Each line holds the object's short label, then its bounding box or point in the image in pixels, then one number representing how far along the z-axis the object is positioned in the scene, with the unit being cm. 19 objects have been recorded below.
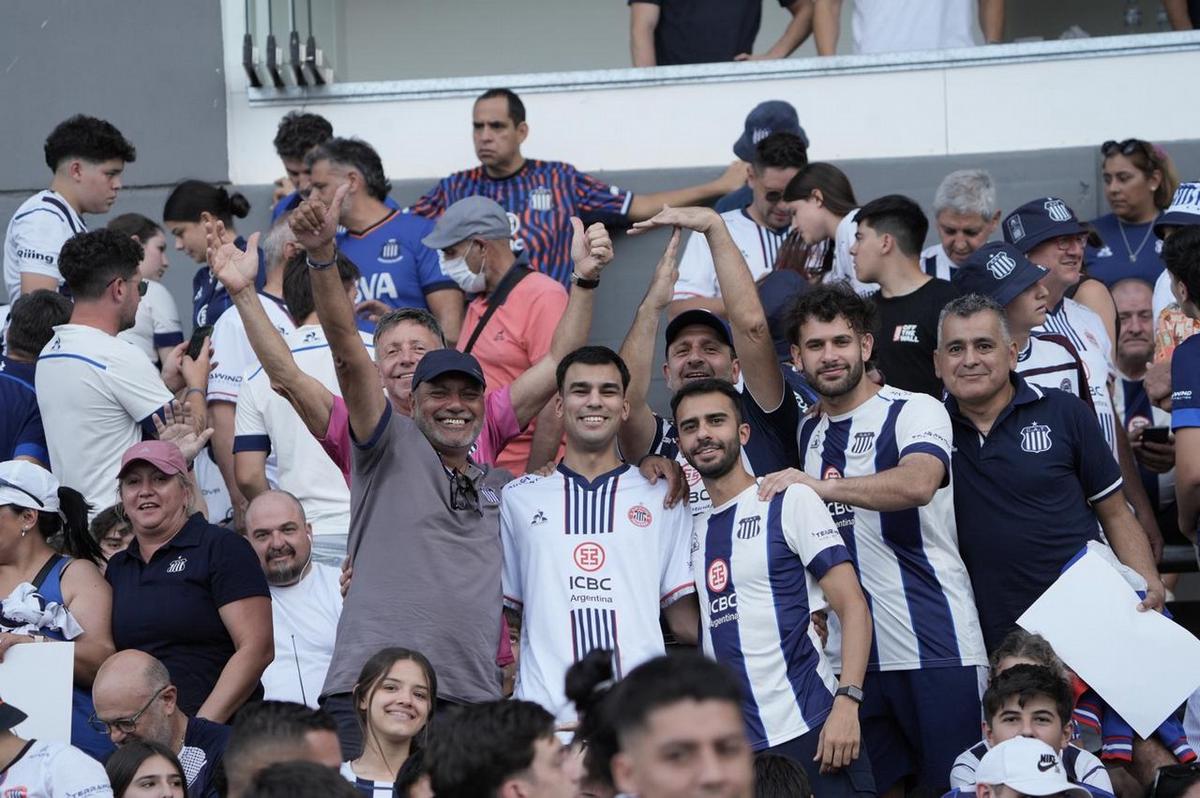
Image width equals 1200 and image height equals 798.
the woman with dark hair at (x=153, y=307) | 1880
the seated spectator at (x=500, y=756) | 862
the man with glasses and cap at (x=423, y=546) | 1187
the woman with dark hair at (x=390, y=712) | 1143
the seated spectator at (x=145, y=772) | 1144
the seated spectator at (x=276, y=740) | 960
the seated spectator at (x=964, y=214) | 1636
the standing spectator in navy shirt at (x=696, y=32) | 2192
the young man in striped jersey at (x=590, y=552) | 1227
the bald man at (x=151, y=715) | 1234
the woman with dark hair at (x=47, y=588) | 1300
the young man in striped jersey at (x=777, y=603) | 1192
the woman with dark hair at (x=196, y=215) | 1892
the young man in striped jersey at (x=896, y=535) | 1277
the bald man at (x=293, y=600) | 1416
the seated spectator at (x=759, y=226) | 1692
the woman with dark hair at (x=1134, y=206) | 1837
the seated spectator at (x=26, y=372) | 1571
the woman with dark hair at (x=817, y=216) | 1669
